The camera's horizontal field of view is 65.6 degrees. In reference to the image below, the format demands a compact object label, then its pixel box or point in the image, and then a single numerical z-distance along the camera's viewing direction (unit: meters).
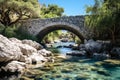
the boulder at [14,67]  5.11
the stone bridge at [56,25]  11.28
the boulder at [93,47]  9.22
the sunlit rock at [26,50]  6.92
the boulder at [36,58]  6.73
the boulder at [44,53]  8.02
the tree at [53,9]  20.66
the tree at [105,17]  8.88
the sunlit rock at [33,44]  8.84
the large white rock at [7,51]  5.06
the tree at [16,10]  11.50
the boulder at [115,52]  8.49
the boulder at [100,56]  8.19
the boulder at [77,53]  9.16
